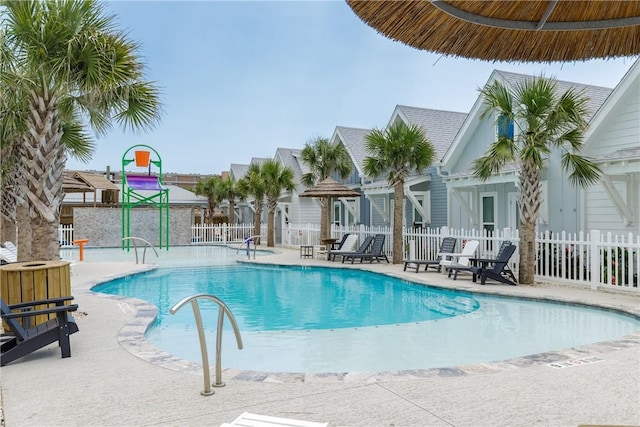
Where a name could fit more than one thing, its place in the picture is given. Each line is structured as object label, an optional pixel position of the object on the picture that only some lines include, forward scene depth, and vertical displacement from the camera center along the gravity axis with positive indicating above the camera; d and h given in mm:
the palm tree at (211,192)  36250 +2189
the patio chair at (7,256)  11060 -819
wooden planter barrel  5992 -772
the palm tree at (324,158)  21495 +2768
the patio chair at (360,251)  17178 -1167
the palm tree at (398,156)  15656 +2075
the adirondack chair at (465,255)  13008 -1015
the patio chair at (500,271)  11430 -1262
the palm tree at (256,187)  24688 +1748
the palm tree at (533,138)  10570 +1800
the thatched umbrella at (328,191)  17703 +1058
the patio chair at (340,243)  18866 -951
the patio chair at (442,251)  13883 -983
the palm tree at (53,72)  7344 +2416
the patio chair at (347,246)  17953 -1023
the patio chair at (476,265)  11578 -1215
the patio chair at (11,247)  13616 -739
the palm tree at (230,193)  34062 +1941
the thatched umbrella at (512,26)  2902 +1231
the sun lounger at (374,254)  16875 -1233
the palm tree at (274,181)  24125 +1958
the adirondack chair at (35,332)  5105 -1247
